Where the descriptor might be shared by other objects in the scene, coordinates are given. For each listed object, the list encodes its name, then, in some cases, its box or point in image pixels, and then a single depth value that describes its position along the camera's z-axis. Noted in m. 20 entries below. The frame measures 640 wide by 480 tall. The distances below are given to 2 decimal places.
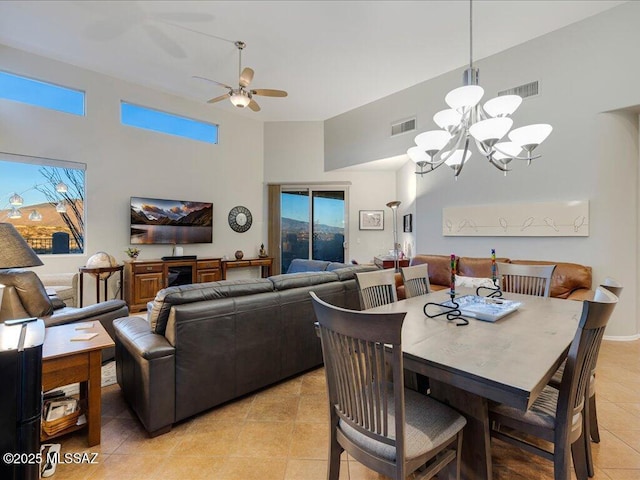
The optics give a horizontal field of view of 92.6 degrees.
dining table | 1.12
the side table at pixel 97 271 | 4.73
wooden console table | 6.33
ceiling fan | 3.74
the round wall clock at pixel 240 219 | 6.98
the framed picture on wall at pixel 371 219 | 7.04
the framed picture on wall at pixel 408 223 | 5.99
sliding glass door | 7.35
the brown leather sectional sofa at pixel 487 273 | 3.64
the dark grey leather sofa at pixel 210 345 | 1.97
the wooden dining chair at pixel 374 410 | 1.09
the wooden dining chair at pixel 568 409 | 1.22
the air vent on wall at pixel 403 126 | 5.58
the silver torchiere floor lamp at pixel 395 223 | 6.78
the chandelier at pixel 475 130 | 2.23
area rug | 2.63
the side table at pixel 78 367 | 1.73
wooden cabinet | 5.14
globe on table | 4.81
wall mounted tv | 5.60
